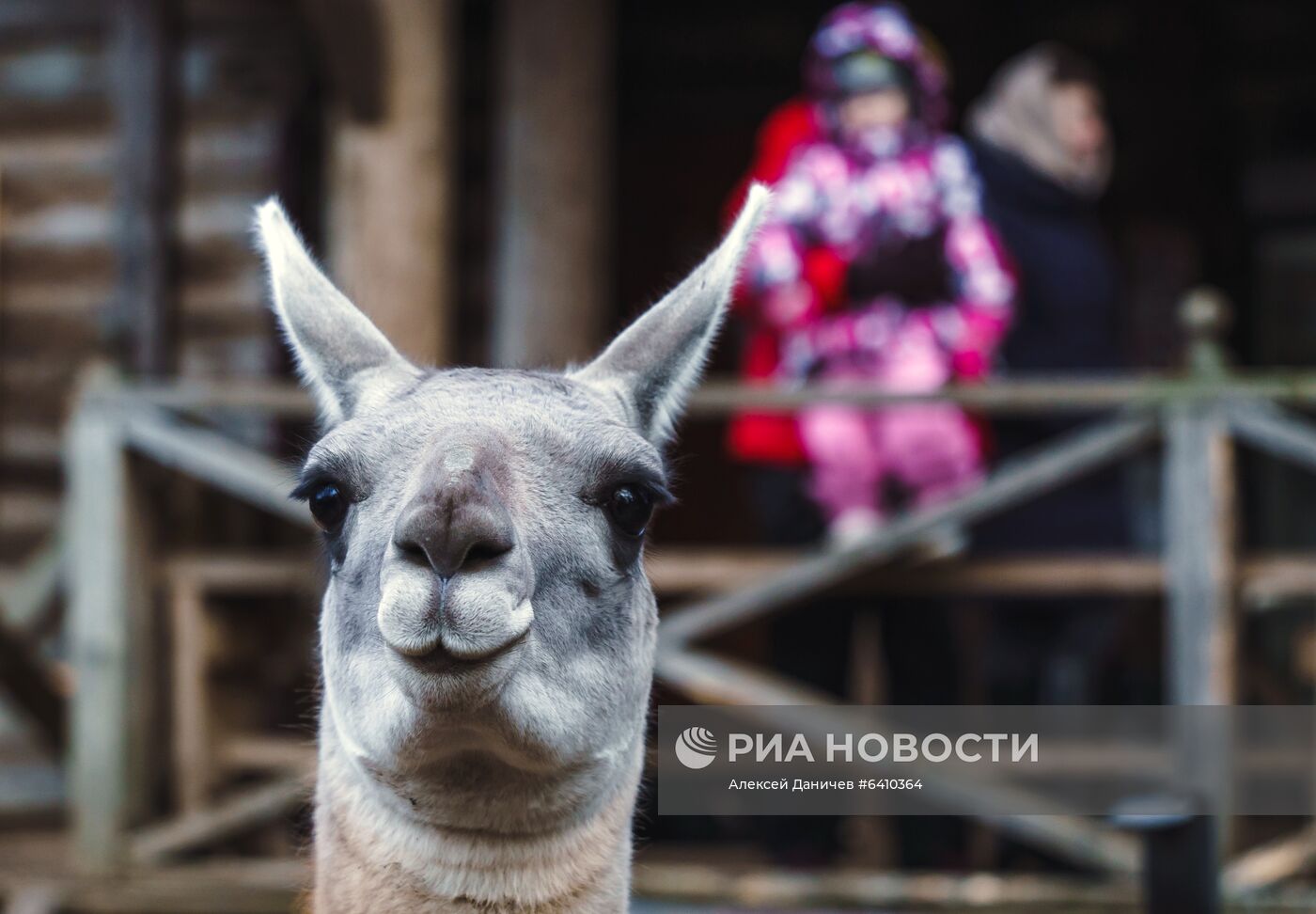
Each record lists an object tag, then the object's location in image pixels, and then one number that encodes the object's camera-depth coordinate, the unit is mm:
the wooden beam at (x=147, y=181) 7090
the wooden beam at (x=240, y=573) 5336
